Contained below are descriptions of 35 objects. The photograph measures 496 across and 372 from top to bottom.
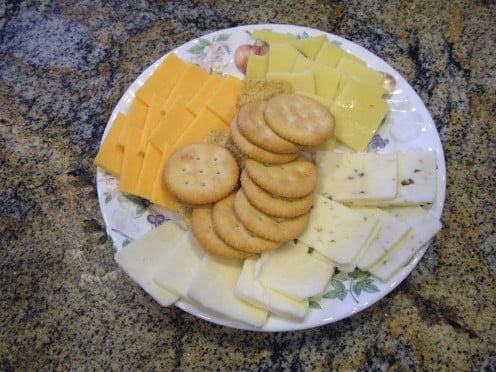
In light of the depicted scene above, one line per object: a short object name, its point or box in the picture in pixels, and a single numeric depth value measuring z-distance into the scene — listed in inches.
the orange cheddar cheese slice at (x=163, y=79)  15.7
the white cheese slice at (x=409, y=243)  13.2
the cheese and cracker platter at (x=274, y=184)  13.0
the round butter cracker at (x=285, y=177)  13.1
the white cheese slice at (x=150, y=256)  13.1
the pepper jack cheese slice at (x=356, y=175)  13.9
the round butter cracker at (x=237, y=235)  12.9
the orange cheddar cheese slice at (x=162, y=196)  14.2
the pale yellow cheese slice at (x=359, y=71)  15.9
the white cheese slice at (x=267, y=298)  12.6
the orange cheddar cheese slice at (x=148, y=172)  14.3
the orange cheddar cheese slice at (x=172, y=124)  14.7
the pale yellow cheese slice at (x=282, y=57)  15.9
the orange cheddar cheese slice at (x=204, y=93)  15.3
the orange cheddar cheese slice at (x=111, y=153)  14.7
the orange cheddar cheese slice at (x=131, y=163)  14.4
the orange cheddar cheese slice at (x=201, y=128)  14.9
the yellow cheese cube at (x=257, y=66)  16.1
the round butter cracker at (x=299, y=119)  13.4
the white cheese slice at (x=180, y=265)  12.9
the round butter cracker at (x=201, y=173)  13.5
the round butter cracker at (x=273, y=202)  13.1
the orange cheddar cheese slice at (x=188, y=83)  15.6
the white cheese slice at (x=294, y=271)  12.8
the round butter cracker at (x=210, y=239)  13.0
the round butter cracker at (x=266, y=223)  12.9
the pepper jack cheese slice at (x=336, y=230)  13.2
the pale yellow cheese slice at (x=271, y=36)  16.6
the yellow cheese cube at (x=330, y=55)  16.2
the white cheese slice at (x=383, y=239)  13.3
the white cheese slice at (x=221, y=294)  12.6
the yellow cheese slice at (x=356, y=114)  15.2
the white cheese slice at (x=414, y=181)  13.9
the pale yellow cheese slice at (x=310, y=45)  16.3
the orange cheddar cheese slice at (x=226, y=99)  15.1
